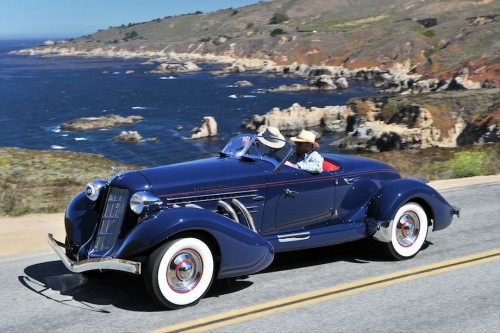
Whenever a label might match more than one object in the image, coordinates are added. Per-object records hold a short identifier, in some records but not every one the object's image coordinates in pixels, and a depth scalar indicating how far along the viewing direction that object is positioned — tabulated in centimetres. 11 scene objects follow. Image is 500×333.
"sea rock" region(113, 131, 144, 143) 6053
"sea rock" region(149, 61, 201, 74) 13974
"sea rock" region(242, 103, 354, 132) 6699
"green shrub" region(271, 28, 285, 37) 17812
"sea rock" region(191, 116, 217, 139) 6283
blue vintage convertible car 607
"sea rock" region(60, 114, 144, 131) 6881
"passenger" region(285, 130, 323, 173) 757
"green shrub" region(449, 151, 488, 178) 1600
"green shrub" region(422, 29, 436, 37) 13512
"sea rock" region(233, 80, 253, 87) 10894
